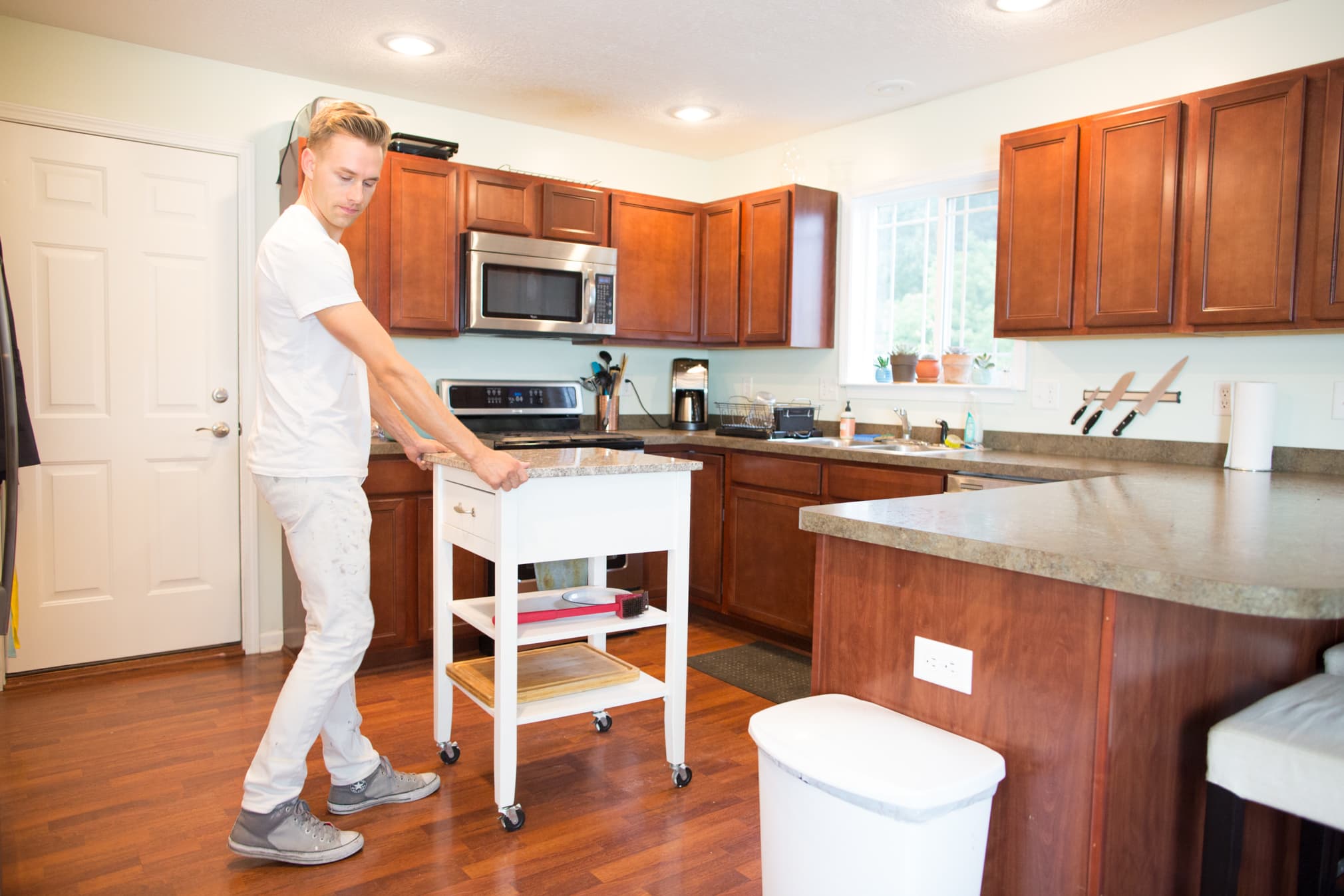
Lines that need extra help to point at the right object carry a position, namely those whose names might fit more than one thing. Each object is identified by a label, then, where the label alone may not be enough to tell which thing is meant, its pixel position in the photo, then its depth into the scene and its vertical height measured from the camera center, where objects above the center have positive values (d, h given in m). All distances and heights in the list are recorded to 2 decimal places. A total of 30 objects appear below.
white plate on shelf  2.43 -0.56
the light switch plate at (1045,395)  3.44 +0.04
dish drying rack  4.16 -0.08
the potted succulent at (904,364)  4.02 +0.18
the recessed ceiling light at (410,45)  3.25 +1.32
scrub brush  2.38 -0.58
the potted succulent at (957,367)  3.81 +0.16
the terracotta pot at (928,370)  3.92 +0.15
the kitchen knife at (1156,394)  3.08 +0.05
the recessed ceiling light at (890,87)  3.63 +1.32
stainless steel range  3.89 -0.08
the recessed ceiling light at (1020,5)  2.82 +1.29
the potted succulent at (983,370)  3.76 +0.15
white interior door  3.25 +0.00
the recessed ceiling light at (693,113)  4.04 +1.33
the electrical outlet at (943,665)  1.40 -0.43
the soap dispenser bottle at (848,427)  4.04 -0.12
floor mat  3.23 -1.06
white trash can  1.17 -0.56
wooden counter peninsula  1.21 -0.38
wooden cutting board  2.29 -0.76
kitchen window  3.82 +0.59
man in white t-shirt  1.92 -0.09
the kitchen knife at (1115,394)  3.22 +0.04
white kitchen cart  2.15 -0.38
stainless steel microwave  3.76 +0.49
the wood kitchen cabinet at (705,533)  4.05 -0.63
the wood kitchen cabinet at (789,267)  4.13 +0.64
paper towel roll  2.75 -0.06
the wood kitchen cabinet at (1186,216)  2.53 +0.61
